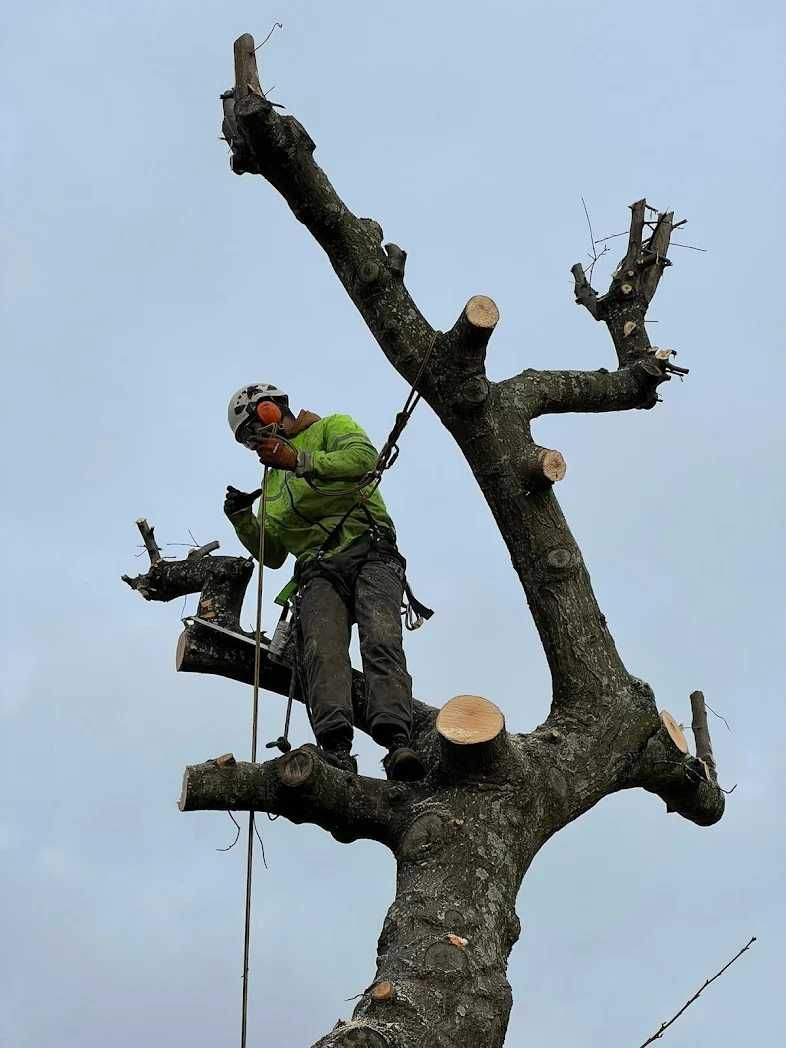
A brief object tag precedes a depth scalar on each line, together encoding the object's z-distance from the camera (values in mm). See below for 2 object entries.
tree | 8883
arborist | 11195
